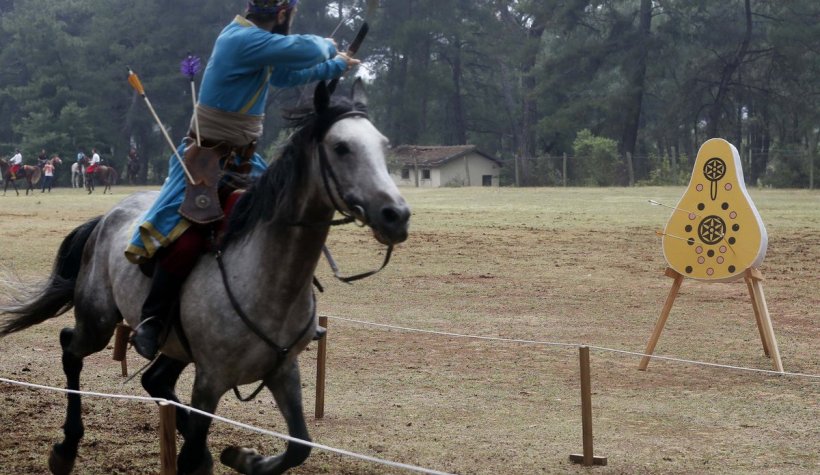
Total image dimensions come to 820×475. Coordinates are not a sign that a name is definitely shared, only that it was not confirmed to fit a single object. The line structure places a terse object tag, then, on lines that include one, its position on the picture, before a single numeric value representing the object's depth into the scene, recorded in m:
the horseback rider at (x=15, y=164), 45.74
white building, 64.88
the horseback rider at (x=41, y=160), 49.32
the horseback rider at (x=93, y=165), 45.59
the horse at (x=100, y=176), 46.47
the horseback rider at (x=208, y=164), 5.36
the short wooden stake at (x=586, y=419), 6.66
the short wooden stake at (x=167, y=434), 4.65
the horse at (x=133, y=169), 61.03
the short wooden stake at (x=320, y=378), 7.85
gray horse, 4.86
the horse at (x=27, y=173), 45.72
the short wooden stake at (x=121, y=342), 7.11
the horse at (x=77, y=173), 49.97
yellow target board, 9.70
